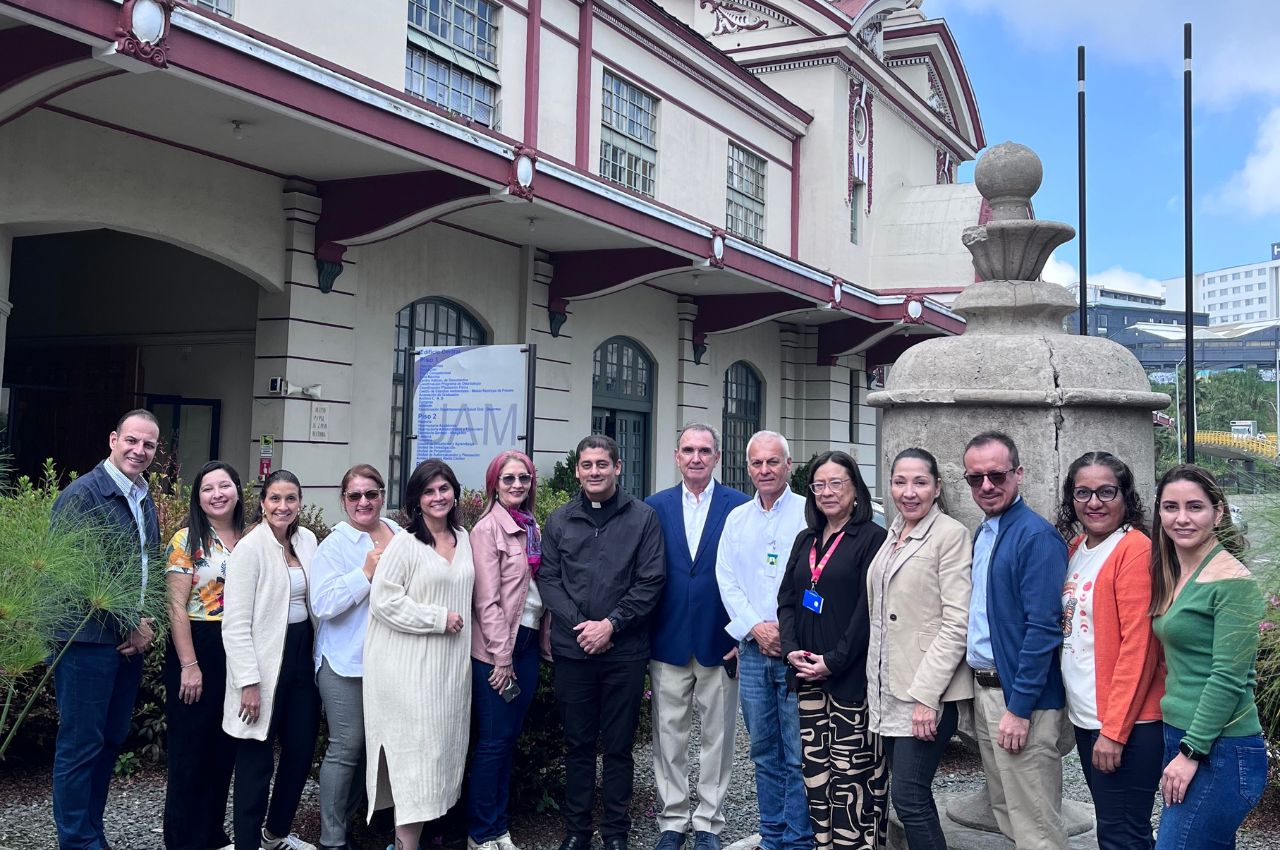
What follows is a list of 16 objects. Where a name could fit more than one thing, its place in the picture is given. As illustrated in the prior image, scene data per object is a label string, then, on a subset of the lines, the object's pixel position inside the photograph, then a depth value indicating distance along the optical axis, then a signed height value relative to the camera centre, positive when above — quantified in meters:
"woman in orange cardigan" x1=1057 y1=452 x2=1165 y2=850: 3.76 -0.57
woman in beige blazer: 4.22 -0.63
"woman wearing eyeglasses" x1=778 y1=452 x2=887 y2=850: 4.55 -0.71
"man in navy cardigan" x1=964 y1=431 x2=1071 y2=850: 3.99 -0.60
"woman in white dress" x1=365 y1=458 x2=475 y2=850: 4.88 -0.93
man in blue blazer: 5.37 -0.93
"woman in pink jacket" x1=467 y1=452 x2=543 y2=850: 5.15 -0.81
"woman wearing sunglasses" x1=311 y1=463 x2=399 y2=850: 4.95 -0.82
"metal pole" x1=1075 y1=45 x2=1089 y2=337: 14.31 +5.05
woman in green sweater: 3.42 -0.55
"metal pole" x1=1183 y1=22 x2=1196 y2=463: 13.72 +4.32
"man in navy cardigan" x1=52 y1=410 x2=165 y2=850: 4.66 -0.90
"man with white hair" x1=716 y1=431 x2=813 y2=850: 5.04 -0.67
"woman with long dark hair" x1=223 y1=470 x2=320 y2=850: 4.80 -0.88
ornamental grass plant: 3.79 -0.46
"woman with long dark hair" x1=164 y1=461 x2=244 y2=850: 4.82 -0.90
